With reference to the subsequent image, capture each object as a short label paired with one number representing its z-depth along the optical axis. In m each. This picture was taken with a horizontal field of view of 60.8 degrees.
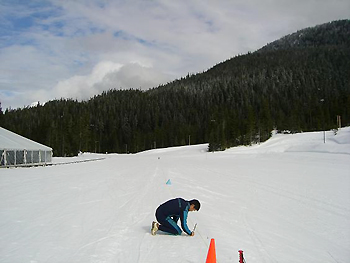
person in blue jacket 7.88
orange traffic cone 5.62
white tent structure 35.81
